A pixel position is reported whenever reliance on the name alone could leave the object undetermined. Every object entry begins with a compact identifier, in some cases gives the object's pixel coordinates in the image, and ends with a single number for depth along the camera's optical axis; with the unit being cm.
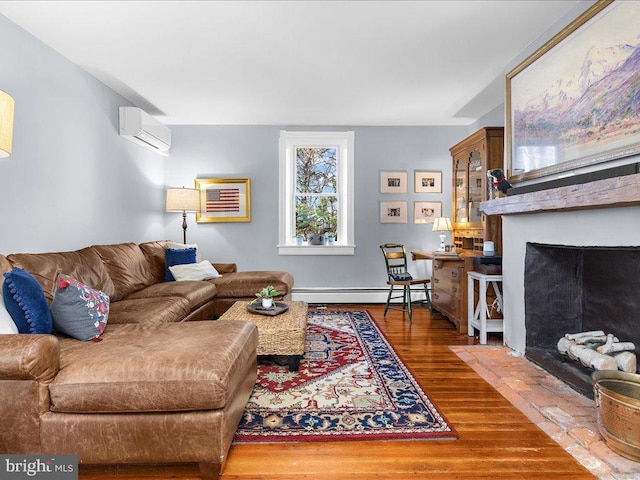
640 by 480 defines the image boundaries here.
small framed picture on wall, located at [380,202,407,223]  526
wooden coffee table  262
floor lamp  464
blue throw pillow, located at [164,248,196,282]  422
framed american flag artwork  516
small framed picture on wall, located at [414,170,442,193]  526
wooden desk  369
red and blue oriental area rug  190
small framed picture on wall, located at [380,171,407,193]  525
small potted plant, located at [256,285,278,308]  303
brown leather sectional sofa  145
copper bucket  162
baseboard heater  523
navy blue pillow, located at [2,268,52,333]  180
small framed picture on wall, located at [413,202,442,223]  528
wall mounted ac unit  403
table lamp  471
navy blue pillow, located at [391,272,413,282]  443
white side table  336
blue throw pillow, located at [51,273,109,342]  198
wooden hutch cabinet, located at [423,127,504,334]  376
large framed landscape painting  199
